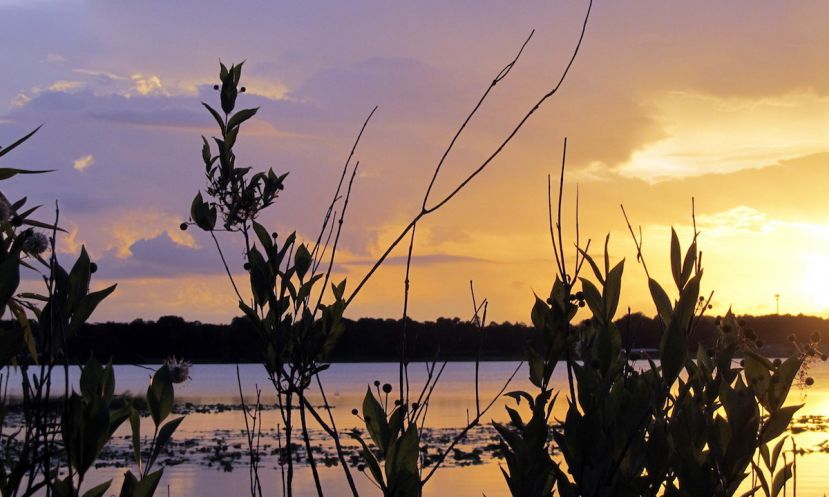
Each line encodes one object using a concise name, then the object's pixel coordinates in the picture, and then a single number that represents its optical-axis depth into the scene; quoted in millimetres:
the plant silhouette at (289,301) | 2037
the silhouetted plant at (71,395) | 1795
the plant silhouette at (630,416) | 2109
